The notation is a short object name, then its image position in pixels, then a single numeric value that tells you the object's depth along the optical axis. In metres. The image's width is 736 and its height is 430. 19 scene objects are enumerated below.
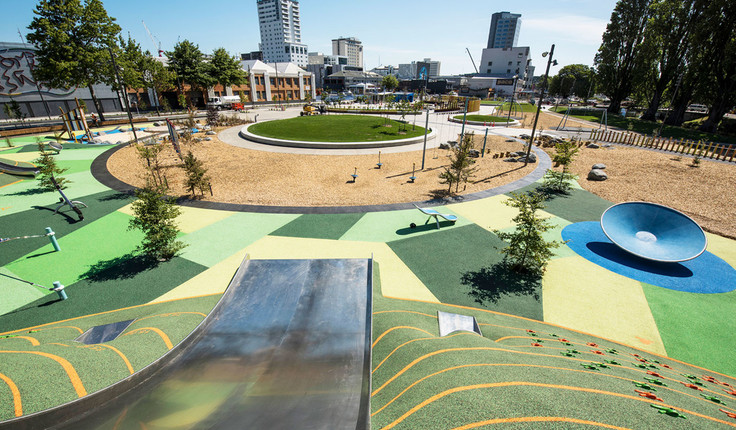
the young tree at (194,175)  16.12
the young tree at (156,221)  10.55
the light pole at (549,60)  19.16
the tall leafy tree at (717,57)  35.03
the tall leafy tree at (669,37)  42.47
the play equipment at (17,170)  19.33
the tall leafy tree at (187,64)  55.09
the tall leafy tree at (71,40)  32.88
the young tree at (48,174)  16.23
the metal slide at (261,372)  4.41
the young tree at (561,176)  18.80
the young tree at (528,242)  10.09
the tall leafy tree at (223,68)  60.81
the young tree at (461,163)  17.05
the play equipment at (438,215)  13.62
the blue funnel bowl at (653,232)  11.22
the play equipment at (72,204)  13.96
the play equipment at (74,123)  31.52
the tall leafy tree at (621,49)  56.47
